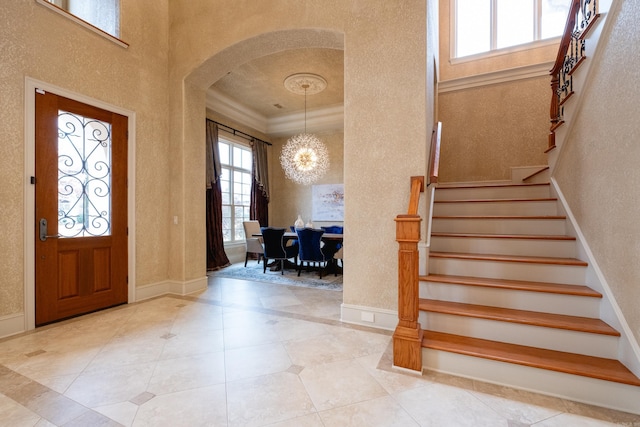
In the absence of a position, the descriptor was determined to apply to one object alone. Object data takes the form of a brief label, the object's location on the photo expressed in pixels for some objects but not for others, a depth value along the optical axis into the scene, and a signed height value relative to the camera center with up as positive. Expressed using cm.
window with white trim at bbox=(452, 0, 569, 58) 477 +322
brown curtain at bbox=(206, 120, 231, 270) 613 +21
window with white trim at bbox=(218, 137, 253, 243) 699 +68
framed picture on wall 766 +30
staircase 177 -74
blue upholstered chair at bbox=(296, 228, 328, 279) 511 -54
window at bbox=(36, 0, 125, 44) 353 +247
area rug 472 -112
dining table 523 -53
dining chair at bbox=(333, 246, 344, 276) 525 -78
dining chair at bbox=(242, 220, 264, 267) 600 -51
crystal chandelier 564 +133
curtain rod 665 +197
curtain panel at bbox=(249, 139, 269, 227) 760 +74
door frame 284 +13
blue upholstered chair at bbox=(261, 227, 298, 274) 540 -59
